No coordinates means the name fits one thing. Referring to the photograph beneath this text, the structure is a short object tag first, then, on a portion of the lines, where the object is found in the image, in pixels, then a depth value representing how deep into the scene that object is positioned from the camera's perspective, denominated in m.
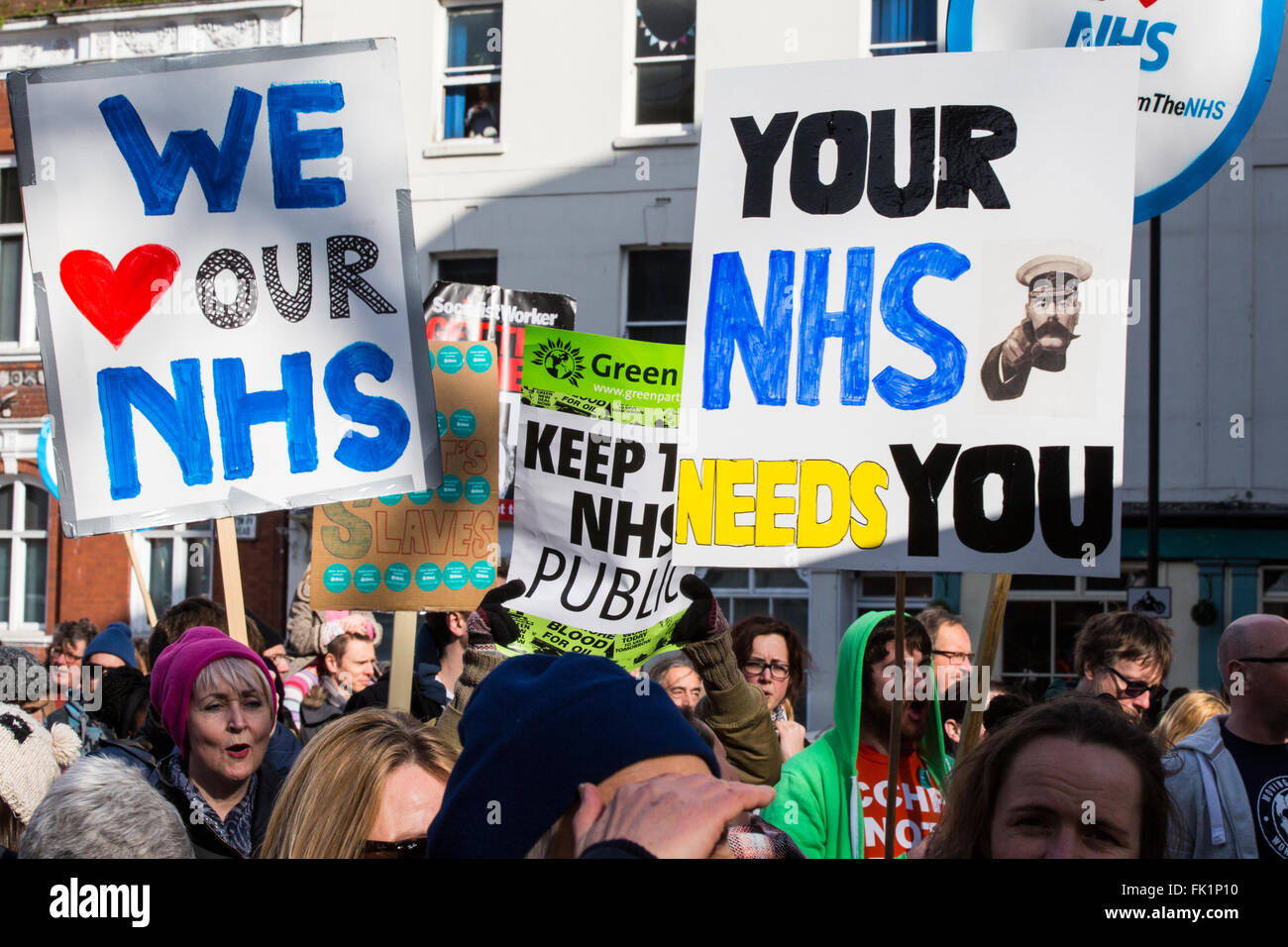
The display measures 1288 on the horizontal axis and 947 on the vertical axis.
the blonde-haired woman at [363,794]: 2.37
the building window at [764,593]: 14.05
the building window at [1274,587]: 13.11
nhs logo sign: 4.14
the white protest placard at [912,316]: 3.22
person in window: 15.09
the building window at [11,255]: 16.06
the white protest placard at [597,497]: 4.17
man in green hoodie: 3.44
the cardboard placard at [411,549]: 5.41
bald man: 3.21
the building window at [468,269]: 15.03
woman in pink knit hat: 3.37
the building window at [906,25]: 14.04
